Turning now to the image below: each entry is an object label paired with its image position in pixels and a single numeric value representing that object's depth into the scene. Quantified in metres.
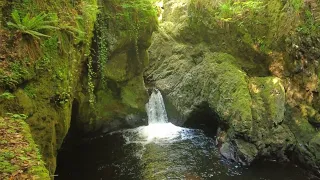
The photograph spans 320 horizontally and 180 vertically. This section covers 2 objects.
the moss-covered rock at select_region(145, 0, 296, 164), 10.77
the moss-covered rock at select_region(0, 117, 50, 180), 3.39
